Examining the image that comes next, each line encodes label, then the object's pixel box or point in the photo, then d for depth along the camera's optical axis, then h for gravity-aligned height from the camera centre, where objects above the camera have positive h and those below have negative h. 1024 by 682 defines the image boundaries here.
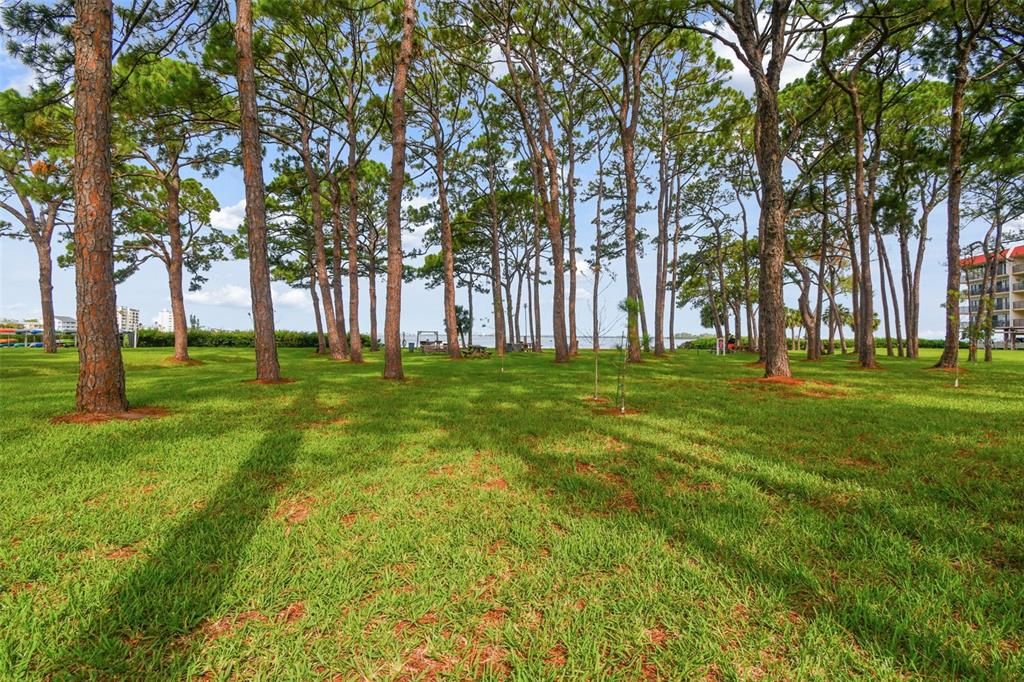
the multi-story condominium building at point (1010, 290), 51.69 +3.58
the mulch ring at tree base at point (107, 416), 4.91 -0.94
